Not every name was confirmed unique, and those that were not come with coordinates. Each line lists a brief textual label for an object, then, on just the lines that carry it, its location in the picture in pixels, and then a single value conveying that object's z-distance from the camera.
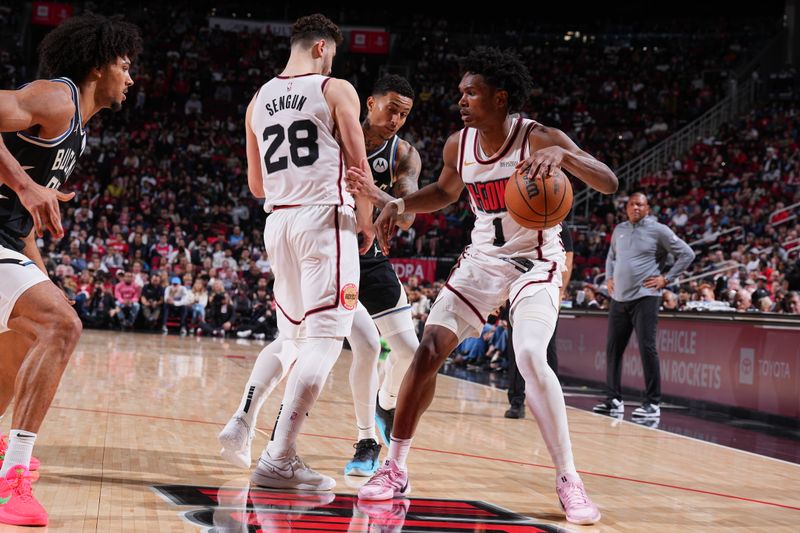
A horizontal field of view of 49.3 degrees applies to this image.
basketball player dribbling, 3.70
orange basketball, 3.66
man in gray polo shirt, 7.95
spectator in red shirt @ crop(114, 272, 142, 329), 17.45
